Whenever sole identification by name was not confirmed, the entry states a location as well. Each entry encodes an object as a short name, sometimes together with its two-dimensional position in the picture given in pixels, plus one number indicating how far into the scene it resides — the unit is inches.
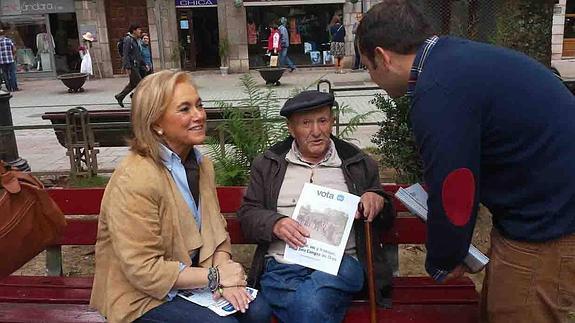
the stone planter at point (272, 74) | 634.8
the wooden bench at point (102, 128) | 267.8
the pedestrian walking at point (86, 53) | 767.7
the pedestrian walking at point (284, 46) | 800.9
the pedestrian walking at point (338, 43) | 787.4
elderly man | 101.9
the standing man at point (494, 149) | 67.7
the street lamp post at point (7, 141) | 269.9
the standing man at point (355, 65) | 773.0
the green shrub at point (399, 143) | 205.6
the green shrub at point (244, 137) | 193.9
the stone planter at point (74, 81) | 684.1
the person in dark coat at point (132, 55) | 556.1
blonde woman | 91.4
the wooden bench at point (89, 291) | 104.8
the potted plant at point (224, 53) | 816.3
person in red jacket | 792.3
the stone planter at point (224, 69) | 822.5
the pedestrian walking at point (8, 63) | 686.5
